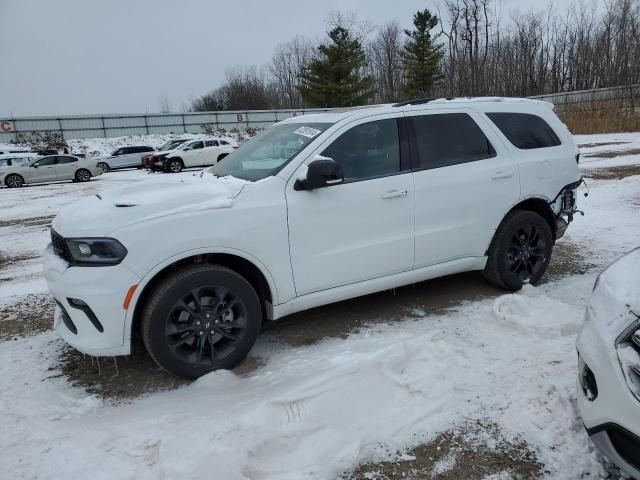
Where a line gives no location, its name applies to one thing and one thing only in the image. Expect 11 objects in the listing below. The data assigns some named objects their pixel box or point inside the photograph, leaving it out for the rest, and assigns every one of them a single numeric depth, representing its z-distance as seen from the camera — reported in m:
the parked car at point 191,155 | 25.75
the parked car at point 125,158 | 30.70
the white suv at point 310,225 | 3.16
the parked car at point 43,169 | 22.88
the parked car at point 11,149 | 31.26
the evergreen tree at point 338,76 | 49.47
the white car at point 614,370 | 1.95
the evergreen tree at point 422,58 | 54.34
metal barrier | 37.62
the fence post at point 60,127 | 39.38
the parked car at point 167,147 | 29.40
